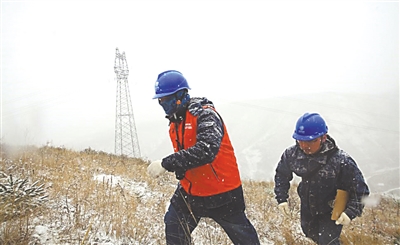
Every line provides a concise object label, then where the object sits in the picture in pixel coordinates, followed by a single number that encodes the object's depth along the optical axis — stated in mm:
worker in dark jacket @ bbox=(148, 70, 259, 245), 2391
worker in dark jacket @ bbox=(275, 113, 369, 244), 2732
